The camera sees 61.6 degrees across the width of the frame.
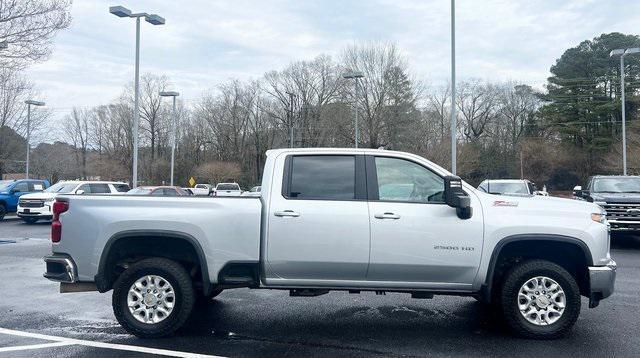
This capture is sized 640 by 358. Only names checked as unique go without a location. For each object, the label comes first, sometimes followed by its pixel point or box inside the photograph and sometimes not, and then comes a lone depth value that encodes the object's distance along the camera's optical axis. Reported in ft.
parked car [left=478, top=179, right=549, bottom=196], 58.56
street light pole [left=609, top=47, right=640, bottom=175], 77.53
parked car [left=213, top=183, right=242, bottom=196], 130.77
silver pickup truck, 19.12
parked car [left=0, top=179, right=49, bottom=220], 78.89
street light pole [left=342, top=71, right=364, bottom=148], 87.93
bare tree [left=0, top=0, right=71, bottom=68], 65.98
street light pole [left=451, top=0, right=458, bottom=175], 61.02
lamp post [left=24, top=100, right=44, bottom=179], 112.78
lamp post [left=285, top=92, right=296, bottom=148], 208.65
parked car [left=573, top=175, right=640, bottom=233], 44.55
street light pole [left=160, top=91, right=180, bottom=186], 104.86
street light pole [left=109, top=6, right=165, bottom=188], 66.64
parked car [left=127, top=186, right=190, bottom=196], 61.09
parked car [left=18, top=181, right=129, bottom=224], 70.44
